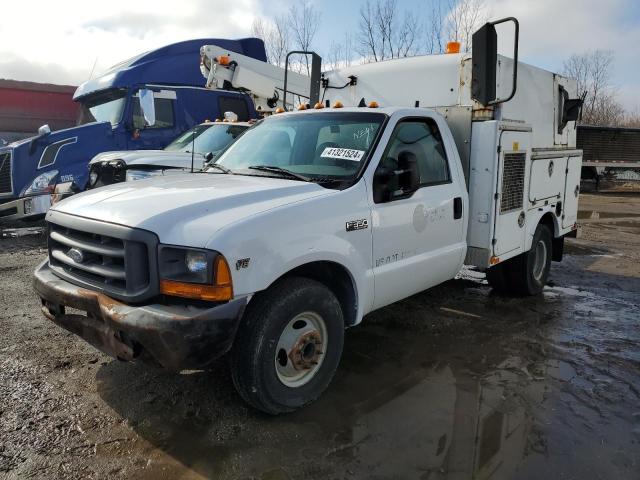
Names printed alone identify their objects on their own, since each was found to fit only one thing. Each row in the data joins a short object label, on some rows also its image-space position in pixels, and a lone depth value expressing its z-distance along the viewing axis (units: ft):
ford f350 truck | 9.16
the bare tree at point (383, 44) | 69.83
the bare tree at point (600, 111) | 121.90
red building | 39.47
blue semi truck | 28.45
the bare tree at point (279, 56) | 78.71
